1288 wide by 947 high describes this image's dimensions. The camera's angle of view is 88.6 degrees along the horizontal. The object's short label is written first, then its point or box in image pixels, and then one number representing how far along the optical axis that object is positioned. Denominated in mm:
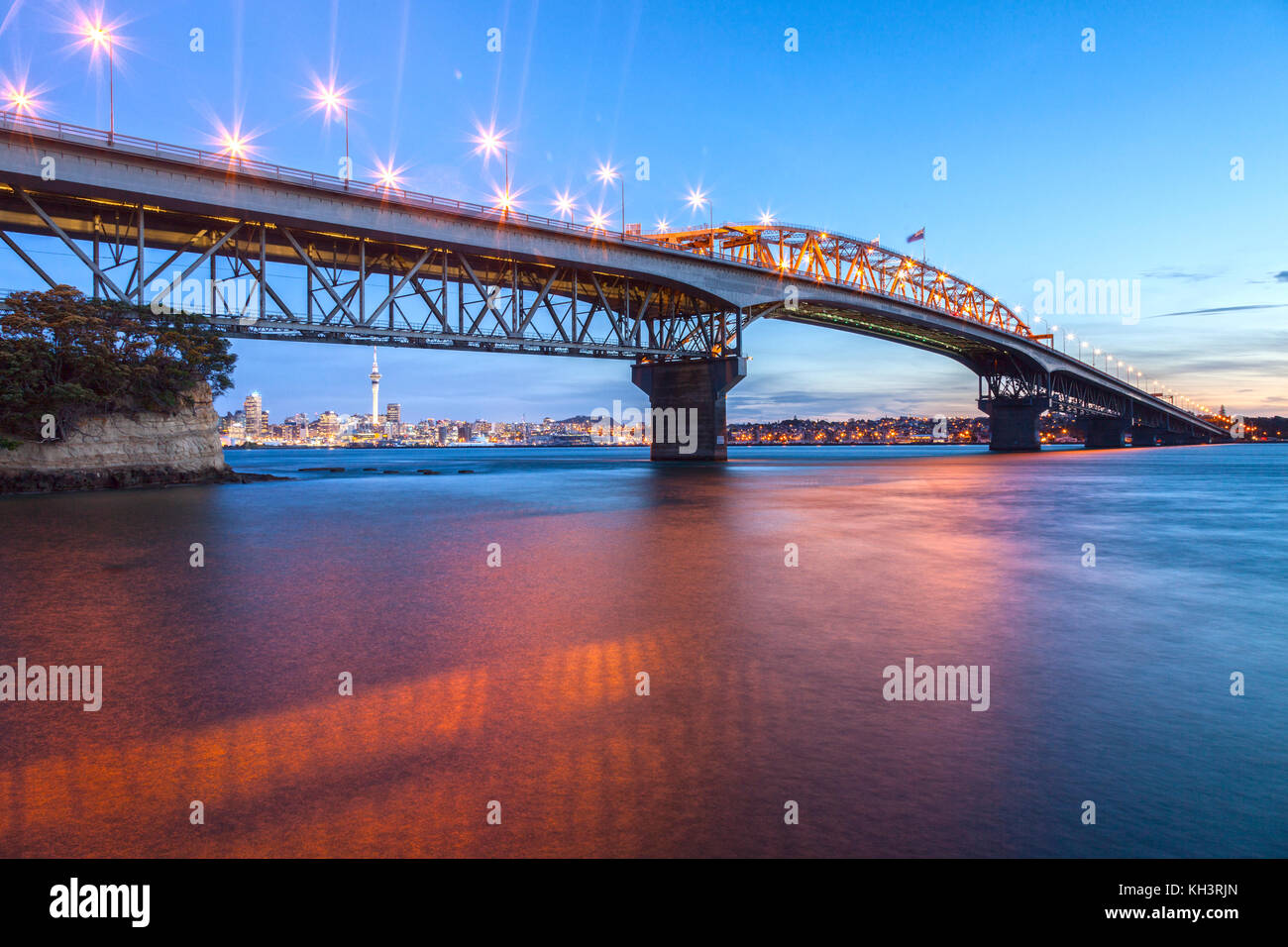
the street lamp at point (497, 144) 42906
